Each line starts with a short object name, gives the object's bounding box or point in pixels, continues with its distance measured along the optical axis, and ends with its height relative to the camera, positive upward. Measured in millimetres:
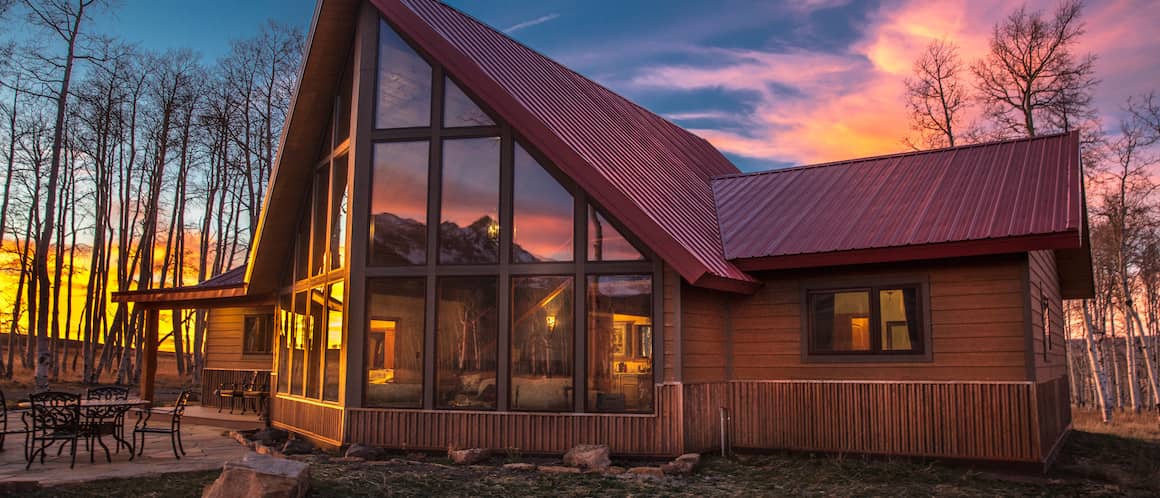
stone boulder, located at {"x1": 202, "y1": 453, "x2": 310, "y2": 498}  6777 -1197
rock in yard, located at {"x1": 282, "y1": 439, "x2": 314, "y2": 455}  10895 -1497
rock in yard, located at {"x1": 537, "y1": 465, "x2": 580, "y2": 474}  9161 -1473
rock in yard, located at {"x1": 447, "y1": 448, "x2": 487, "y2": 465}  9711 -1416
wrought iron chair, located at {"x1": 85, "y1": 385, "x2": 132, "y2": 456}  9492 -953
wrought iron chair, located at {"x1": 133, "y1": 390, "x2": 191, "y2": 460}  9962 -997
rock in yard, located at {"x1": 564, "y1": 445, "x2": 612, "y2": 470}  9445 -1386
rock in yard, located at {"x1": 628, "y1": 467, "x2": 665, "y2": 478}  9016 -1484
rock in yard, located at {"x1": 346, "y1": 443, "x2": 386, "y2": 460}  10094 -1414
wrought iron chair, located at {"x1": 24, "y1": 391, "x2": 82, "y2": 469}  9102 -945
